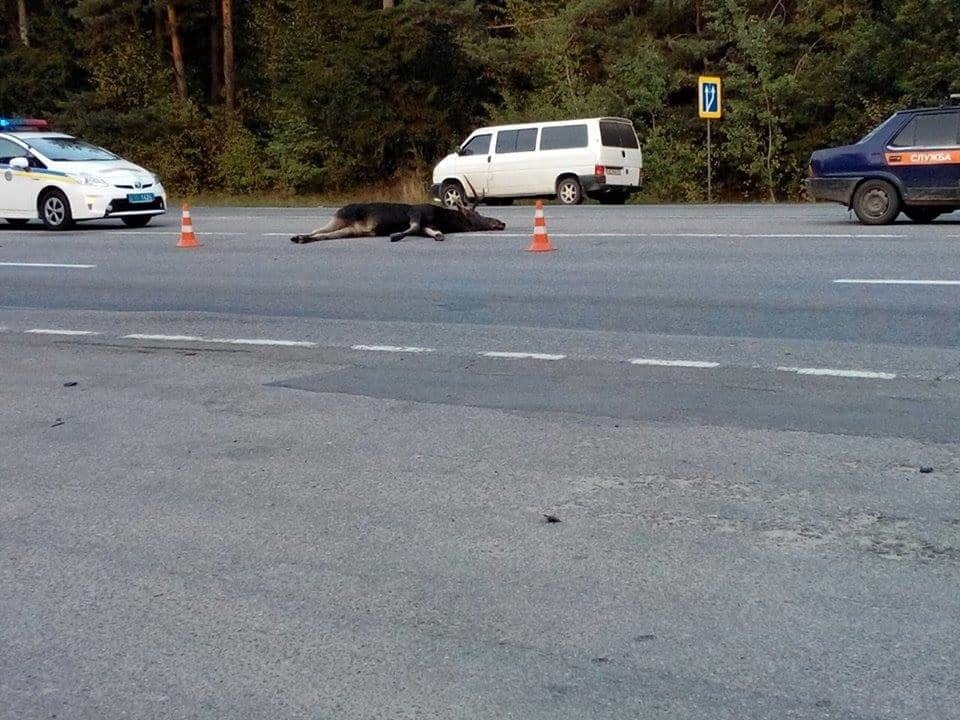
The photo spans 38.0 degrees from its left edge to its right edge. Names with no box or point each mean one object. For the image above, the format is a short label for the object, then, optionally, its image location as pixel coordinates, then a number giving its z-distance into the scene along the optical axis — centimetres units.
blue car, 1755
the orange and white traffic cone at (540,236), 1639
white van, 2942
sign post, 3081
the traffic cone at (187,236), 1914
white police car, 2270
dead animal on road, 1898
